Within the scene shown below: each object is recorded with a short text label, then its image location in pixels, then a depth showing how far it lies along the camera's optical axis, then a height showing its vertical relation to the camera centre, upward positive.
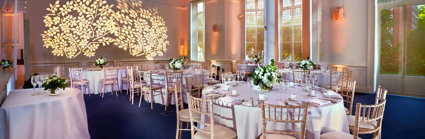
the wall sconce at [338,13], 7.46 +1.63
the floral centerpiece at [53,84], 2.82 -0.17
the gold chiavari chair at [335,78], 5.61 -0.27
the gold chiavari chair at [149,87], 5.68 -0.43
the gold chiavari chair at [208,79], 6.39 -0.30
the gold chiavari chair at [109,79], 7.20 -0.31
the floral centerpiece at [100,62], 7.59 +0.18
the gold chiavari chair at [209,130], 2.49 -0.67
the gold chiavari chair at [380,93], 2.82 -0.32
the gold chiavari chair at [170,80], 5.53 -0.27
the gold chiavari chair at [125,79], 7.69 -0.33
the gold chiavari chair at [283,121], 2.24 -0.53
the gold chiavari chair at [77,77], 7.02 -0.24
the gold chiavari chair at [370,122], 2.20 -0.59
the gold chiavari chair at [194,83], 4.24 -0.29
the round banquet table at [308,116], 2.56 -0.51
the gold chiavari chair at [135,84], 6.17 -0.41
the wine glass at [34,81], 3.05 -0.15
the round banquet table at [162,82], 5.82 -0.34
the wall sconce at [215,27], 10.16 +1.67
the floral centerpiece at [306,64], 6.13 +0.07
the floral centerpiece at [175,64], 6.18 +0.10
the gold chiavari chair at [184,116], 3.22 -0.64
